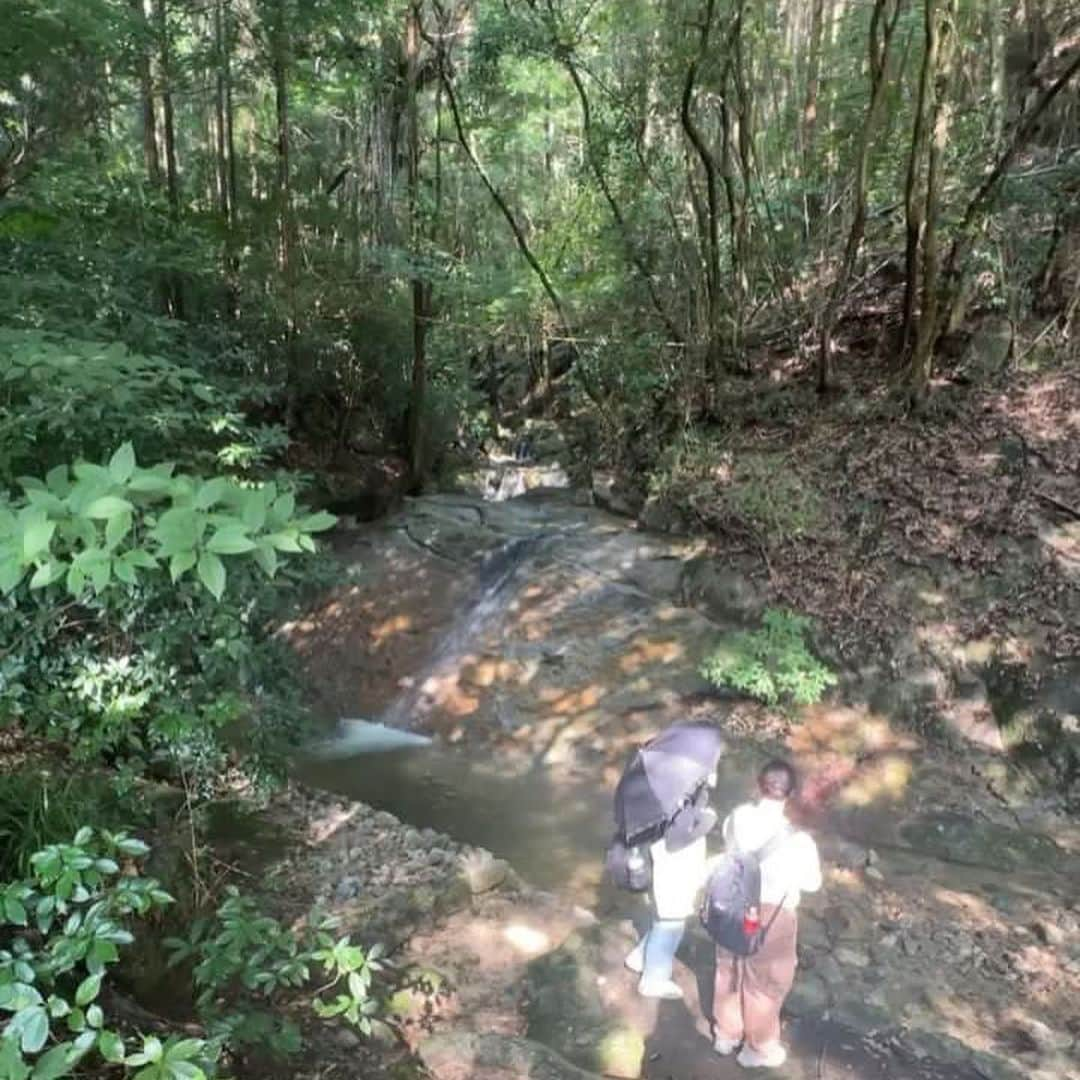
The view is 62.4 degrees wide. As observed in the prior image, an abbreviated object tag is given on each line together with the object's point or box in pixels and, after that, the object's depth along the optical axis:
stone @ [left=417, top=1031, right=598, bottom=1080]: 3.46
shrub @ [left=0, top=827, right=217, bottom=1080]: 1.47
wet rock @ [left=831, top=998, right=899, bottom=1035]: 4.23
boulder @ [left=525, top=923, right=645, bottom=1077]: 3.88
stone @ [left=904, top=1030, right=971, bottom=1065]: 4.02
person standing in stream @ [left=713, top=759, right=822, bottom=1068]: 3.76
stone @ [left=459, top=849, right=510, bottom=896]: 4.94
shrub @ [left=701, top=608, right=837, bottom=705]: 7.21
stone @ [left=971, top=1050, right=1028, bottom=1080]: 3.91
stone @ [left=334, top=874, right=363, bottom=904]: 4.62
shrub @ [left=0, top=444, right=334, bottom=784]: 1.40
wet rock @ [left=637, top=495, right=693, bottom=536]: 9.65
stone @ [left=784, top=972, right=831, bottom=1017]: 4.34
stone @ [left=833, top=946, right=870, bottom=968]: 4.77
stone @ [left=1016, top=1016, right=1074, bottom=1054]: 4.15
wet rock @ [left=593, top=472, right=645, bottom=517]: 11.09
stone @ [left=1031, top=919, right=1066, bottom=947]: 5.01
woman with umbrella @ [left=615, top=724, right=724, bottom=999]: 3.92
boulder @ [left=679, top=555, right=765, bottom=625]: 8.14
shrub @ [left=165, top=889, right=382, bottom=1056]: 2.32
